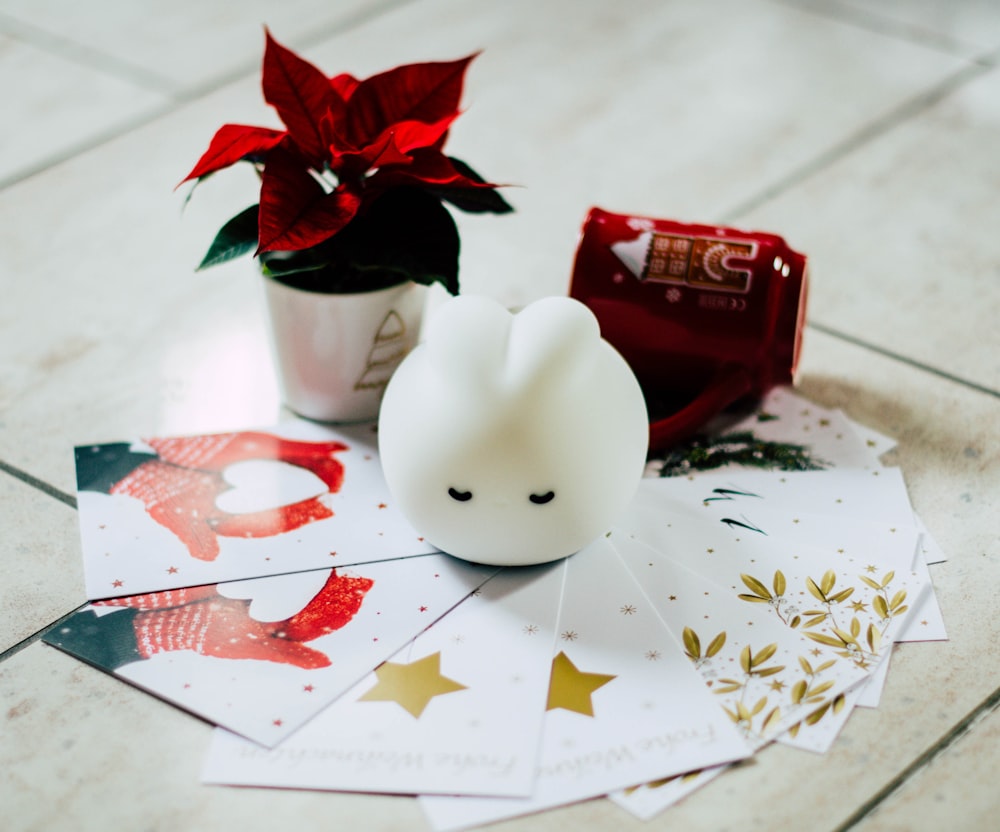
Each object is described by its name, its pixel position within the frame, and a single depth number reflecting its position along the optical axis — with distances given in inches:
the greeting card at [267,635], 33.7
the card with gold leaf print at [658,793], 30.8
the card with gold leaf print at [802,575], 36.1
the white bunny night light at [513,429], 33.7
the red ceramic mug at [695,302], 42.3
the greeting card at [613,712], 31.2
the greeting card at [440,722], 31.5
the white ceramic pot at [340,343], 41.6
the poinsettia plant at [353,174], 38.0
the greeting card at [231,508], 38.5
